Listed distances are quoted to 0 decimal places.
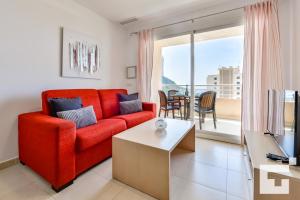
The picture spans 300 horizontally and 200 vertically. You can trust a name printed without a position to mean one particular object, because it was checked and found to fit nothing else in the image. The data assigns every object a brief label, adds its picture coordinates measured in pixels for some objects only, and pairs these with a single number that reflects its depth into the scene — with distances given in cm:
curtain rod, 262
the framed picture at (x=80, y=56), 245
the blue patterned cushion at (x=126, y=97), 297
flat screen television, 110
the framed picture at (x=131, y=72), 373
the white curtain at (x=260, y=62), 224
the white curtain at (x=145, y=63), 339
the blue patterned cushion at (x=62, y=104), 184
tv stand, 98
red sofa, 141
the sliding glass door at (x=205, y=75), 308
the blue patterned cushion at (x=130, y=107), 279
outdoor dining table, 338
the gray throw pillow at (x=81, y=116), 179
